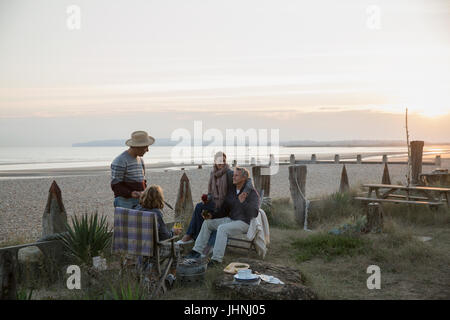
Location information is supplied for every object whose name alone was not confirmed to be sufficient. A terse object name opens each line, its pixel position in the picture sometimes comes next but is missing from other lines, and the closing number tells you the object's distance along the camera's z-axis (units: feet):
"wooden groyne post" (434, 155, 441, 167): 80.18
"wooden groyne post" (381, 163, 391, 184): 40.62
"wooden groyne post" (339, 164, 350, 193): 38.21
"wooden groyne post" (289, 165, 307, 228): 29.58
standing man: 19.77
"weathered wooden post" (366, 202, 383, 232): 25.46
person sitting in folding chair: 16.70
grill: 17.35
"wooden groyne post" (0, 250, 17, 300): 11.39
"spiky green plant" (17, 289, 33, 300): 13.65
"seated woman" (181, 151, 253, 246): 21.70
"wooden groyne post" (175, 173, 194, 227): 26.89
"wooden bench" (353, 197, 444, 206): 28.58
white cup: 15.84
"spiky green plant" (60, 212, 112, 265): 18.98
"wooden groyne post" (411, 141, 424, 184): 40.24
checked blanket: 15.79
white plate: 15.66
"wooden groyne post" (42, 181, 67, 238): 21.47
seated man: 20.74
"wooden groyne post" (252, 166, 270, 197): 30.90
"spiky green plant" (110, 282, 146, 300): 13.64
